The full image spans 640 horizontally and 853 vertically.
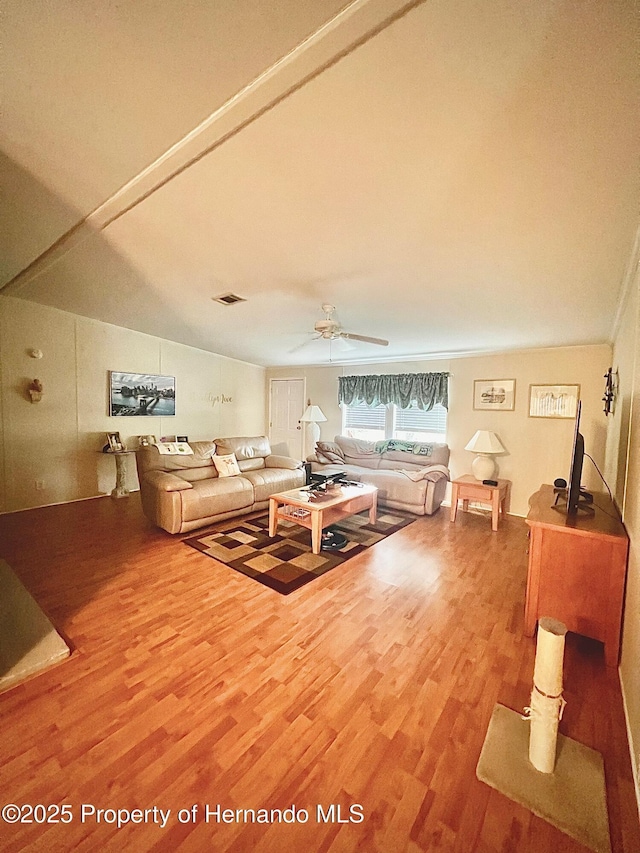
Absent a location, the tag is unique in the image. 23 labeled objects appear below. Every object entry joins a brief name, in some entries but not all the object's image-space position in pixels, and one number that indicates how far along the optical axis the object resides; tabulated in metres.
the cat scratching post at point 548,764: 1.16
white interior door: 7.07
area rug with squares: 2.78
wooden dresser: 1.83
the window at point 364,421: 6.01
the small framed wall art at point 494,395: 4.54
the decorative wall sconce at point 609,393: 3.16
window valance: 5.11
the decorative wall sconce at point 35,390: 4.24
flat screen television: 2.03
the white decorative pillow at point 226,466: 4.32
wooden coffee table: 3.19
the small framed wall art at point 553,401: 4.10
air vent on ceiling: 3.61
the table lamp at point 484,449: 4.29
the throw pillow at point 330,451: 5.78
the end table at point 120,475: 4.95
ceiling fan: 3.01
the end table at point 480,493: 3.93
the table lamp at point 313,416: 4.42
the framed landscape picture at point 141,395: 5.05
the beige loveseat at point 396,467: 4.51
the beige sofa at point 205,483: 3.55
